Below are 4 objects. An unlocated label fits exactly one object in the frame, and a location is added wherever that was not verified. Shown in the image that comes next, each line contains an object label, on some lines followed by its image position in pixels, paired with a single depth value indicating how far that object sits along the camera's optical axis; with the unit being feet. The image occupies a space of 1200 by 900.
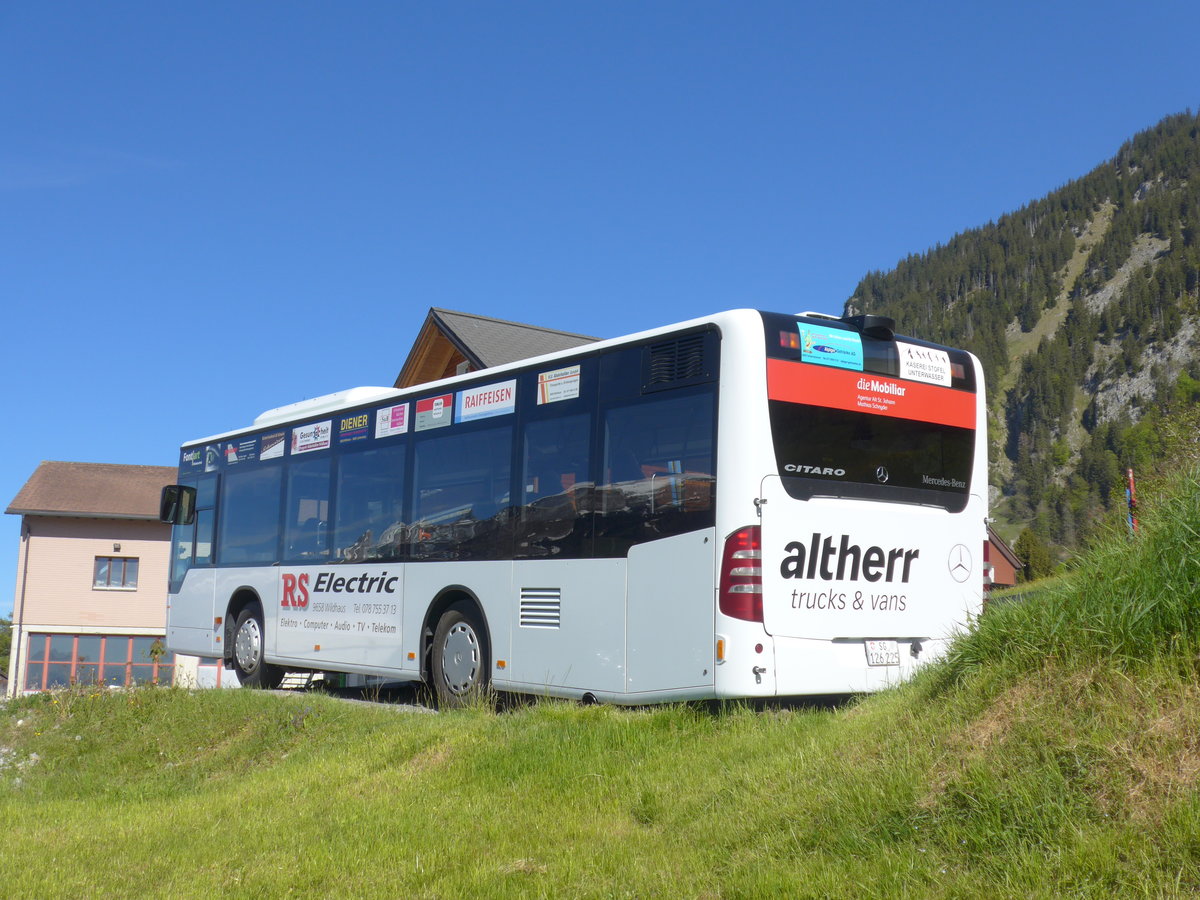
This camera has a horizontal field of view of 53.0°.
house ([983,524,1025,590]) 253.44
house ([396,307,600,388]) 88.63
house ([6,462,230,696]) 150.82
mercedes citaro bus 27.09
